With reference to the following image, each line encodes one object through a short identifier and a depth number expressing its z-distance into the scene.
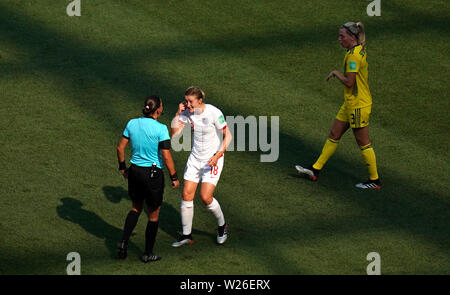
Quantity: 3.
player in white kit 16.31
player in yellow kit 18.47
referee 15.40
